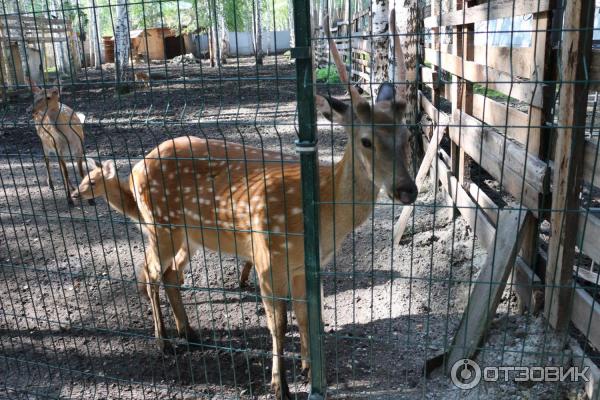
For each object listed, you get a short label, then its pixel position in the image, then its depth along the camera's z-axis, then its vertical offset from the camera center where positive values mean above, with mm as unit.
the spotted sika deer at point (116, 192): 4309 -1081
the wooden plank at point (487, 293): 3271 -1524
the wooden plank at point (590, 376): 2756 -1722
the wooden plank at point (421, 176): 5281 -1372
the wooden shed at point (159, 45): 34344 +499
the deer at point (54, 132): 7215 -986
